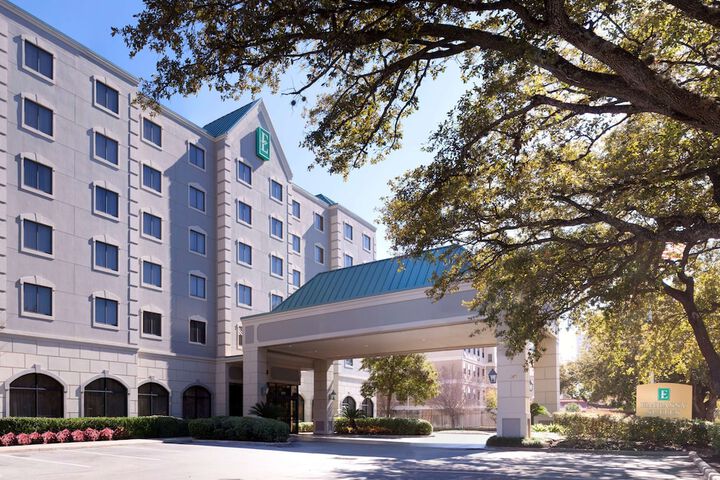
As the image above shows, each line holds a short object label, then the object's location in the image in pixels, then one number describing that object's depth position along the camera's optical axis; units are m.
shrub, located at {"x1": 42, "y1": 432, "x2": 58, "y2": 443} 25.05
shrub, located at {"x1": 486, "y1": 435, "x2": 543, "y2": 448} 24.23
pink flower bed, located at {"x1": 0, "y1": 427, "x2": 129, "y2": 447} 24.06
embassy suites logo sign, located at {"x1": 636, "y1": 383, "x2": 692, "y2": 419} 24.12
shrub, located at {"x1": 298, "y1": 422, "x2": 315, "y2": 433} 42.12
